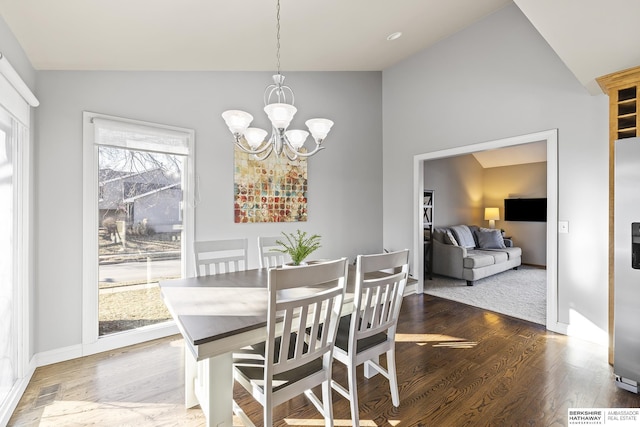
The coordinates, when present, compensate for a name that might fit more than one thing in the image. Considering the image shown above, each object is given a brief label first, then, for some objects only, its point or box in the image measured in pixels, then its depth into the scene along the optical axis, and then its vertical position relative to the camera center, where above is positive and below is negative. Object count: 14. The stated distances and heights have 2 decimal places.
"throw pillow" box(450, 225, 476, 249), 5.63 -0.48
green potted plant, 2.21 -0.29
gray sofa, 4.89 -0.74
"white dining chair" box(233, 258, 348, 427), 1.29 -0.65
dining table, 1.29 -0.50
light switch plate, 3.04 -0.16
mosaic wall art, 3.47 +0.28
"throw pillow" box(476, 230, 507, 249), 6.04 -0.58
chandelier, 1.91 +0.56
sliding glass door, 1.88 -0.28
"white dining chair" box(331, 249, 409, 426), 1.62 -0.64
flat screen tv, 6.59 +0.02
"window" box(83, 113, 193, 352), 2.62 -0.09
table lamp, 7.21 -0.10
